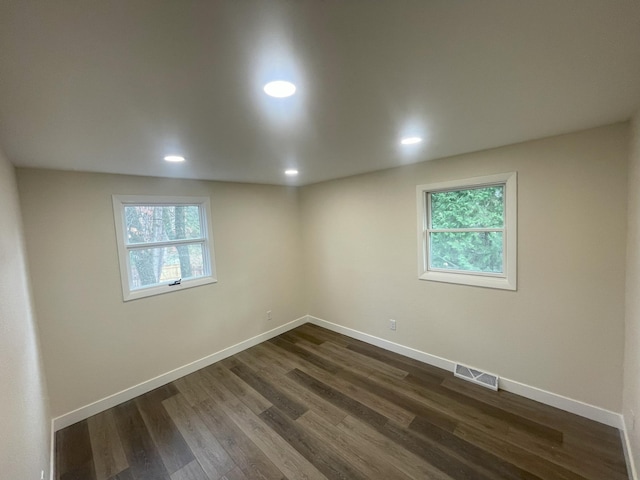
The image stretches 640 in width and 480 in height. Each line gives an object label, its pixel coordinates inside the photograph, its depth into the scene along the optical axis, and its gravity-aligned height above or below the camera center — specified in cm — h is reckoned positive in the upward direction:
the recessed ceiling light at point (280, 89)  115 +61
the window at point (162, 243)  279 -14
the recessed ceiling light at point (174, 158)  222 +62
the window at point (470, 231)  247 -15
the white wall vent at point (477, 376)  261 -163
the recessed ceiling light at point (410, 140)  207 +62
